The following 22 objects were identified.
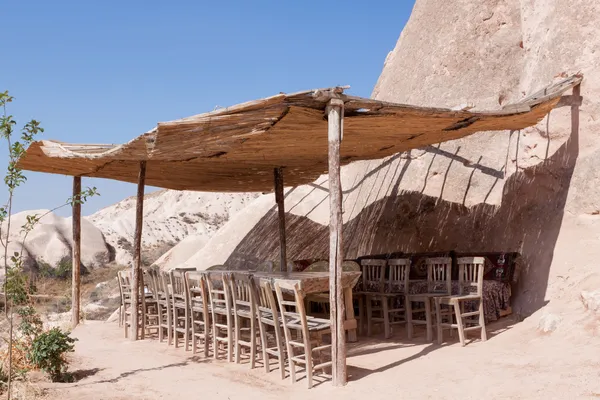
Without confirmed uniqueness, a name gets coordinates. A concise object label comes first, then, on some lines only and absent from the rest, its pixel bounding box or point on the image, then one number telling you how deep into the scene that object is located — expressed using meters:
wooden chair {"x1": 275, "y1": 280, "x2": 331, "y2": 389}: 4.89
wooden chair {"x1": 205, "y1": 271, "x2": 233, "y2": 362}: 5.96
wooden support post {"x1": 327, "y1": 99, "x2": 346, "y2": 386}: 4.91
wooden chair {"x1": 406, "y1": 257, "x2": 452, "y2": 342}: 6.39
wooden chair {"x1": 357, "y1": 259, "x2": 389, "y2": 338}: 7.06
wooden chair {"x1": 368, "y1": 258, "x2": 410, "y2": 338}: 6.83
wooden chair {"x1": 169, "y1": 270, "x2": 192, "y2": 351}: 6.71
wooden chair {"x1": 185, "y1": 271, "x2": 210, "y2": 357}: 6.32
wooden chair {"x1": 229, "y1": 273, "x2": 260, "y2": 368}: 5.58
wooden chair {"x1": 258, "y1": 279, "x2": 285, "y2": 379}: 5.22
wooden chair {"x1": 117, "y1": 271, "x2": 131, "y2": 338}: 7.98
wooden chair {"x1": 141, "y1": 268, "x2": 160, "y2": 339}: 7.57
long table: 5.50
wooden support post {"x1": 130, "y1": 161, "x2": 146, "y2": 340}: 7.73
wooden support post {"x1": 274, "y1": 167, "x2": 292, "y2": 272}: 9.32
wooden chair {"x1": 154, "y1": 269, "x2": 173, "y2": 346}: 7.12
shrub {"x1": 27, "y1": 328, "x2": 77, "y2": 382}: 5.34
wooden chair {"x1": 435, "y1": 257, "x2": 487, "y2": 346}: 6.05
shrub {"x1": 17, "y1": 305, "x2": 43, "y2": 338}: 5.36
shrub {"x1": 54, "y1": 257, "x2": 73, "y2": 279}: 17.28
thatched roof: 5.18
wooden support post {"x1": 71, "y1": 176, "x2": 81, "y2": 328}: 9.18
